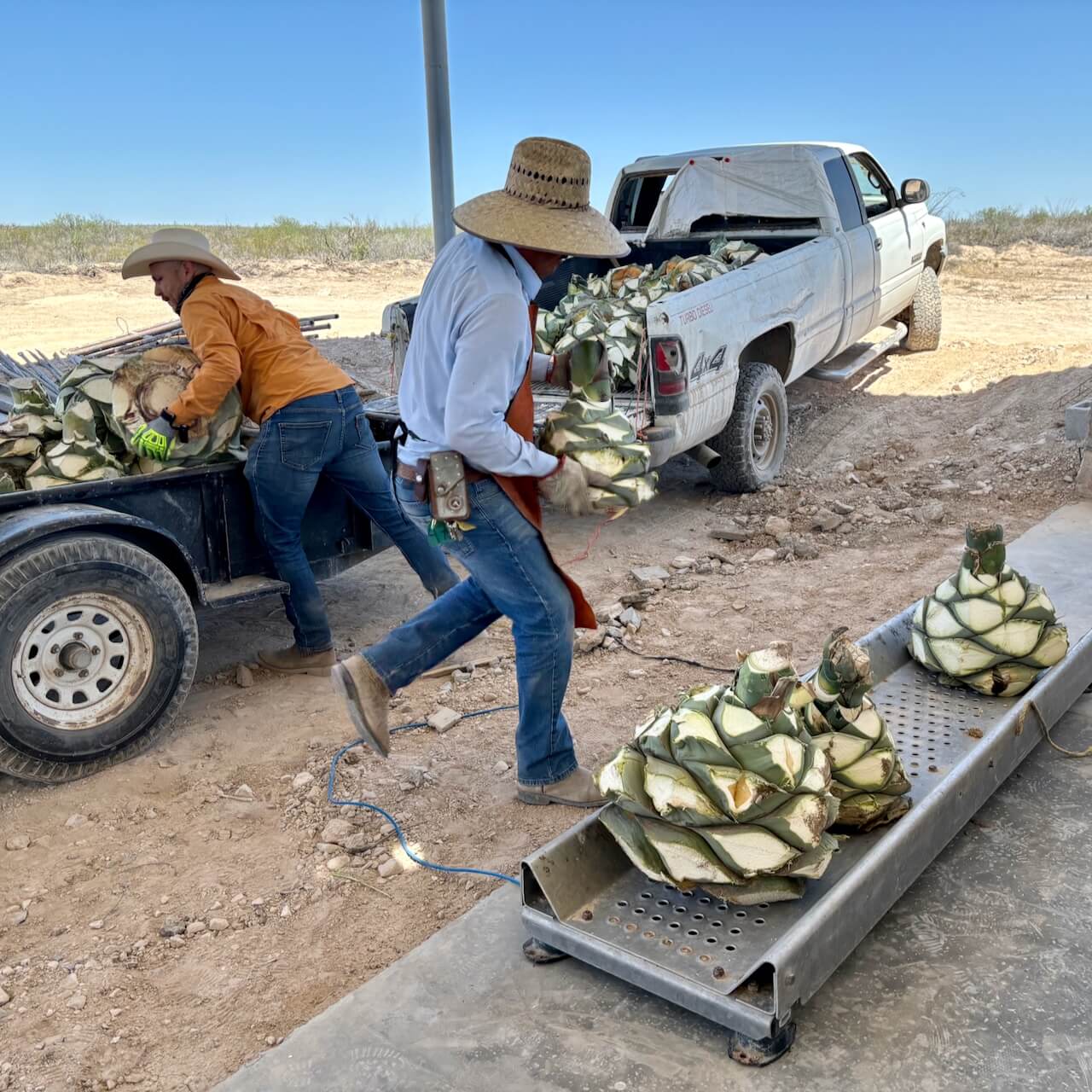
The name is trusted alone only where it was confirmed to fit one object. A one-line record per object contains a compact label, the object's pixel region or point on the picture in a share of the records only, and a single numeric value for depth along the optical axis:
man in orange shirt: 4.73
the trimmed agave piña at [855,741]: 3.10
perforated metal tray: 2.56
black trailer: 4.12
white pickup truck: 6.72
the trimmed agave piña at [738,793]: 2.71
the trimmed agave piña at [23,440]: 4.71
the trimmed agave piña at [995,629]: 3.97
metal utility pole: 8.36
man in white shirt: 3.29
